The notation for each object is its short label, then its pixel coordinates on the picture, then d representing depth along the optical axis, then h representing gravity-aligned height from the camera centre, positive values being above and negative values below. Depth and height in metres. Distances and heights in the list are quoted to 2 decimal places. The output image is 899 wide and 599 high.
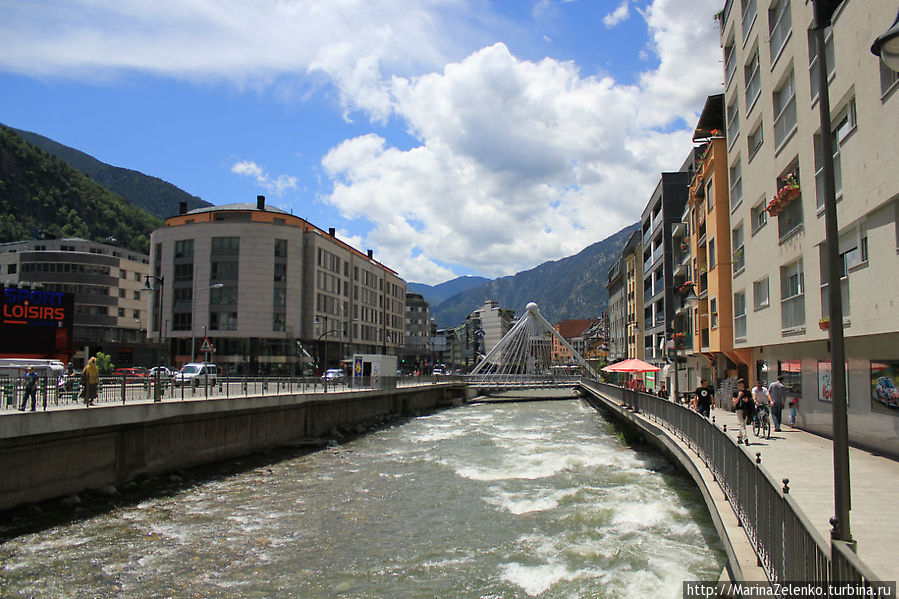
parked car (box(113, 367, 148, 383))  47.50 -1.73
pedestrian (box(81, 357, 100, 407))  17.38 -0.87
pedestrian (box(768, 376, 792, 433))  18.52 -1.41
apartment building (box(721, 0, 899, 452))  13.01 +4.01
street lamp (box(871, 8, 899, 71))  4.80 +2.29
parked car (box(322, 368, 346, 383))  56.93 -2.18
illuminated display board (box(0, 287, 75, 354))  49.72 +2.20
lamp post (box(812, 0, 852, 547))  5.63 +0.27
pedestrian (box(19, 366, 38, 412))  15.37 -0.99
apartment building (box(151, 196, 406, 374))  69.88 +6.83
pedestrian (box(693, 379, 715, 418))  21.25 -1.75
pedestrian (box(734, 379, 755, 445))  16.47 -1.49
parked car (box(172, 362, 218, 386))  39.71 -1.32
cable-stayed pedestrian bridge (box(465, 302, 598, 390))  76.34 -0.95
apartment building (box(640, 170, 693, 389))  52.22 +8.27
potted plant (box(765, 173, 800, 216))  18.67 +4.56
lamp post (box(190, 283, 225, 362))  69.01 +4.28
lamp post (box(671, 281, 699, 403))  35.11 +3.34
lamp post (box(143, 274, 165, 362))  72.44 +3.96
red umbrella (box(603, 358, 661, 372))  34.40 -0.96
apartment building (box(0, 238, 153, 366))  77.62 +8.06
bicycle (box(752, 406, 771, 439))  17.91 -2.06
